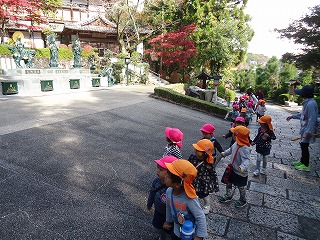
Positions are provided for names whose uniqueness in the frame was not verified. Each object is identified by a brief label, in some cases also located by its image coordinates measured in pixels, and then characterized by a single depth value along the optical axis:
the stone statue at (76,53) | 21.31
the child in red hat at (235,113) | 7.81
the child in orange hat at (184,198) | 2.27
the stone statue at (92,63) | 23.98
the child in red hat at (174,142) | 3.70
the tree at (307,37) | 15.63
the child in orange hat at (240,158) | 3.88
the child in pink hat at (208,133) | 4.45
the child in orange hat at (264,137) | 5.12
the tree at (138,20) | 27.00
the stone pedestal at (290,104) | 25.73
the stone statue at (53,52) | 18.86
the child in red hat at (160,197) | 2.68
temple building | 29.16
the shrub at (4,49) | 23.54
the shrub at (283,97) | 27.33
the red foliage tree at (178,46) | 23.52
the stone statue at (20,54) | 17.23
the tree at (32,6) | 17.44
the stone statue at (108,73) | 21.15
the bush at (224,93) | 22.78
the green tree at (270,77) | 35.53
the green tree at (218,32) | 23.20
